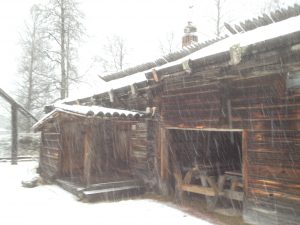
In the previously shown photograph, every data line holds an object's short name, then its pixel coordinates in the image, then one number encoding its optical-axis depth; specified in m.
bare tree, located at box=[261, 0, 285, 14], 26.77
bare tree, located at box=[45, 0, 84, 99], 23.44
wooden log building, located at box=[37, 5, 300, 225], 6.39
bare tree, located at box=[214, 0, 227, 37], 27.25
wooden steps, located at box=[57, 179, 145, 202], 9.45
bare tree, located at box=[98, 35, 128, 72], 36.84
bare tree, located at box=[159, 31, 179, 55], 38.09
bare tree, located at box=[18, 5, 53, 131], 27.05
